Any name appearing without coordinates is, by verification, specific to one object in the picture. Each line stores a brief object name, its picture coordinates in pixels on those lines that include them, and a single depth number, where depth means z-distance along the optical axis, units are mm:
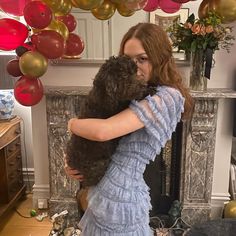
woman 1043
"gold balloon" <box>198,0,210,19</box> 1870
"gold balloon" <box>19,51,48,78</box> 1702
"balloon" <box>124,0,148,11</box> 1593
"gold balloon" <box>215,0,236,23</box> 1747
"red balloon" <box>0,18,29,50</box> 1665
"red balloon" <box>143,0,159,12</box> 1915
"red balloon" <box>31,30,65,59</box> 1704
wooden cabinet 2582
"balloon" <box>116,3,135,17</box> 1709
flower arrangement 2102
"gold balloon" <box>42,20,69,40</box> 1793
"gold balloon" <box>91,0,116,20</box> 1713
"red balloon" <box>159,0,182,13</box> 1965
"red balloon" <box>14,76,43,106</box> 1809
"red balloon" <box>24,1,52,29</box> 1590
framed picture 2387
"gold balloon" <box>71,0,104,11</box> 1551
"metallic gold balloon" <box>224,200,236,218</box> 2412
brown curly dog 1010
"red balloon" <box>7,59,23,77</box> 1896
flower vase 2279
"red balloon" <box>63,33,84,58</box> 1987
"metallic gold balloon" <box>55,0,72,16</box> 1680
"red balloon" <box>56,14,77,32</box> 2041
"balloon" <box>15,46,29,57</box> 1795
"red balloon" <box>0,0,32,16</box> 1631
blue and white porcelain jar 2648
